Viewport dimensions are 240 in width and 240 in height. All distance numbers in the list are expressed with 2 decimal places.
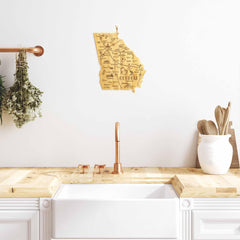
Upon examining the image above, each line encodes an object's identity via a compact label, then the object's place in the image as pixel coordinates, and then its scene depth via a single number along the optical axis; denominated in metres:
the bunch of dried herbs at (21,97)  1.80
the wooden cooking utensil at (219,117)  1.71
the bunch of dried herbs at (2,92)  1.84
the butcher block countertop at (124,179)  1.41
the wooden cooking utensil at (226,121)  1.70
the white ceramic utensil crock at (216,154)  1.65
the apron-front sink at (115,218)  1.38
